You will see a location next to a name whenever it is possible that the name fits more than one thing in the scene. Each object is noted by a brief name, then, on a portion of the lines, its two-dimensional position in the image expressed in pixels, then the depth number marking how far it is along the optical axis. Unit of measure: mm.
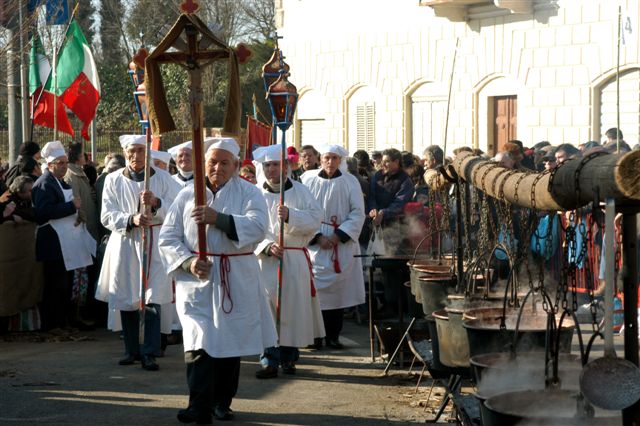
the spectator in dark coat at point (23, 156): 13234
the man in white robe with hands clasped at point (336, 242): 11547
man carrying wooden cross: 7969
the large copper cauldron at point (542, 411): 4945
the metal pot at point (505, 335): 6055
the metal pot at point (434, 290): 8406
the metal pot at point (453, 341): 6969
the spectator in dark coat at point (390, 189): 12945
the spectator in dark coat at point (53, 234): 12164
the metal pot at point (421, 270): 8977
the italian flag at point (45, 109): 17578
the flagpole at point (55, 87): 16842
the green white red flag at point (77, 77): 17641
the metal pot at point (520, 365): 5812
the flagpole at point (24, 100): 17688
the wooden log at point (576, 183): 4414
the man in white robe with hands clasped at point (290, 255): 10209
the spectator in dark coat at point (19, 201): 12445
